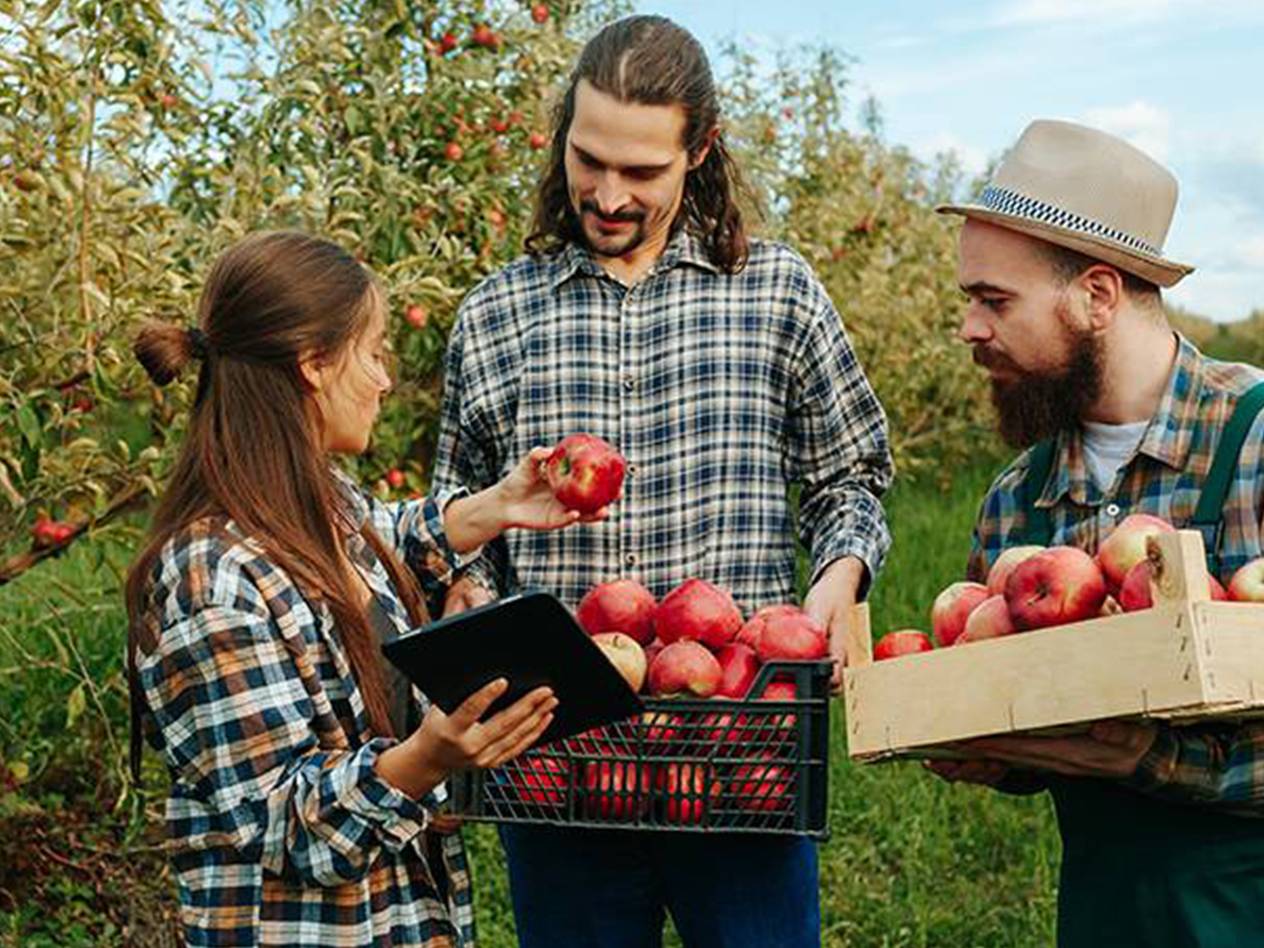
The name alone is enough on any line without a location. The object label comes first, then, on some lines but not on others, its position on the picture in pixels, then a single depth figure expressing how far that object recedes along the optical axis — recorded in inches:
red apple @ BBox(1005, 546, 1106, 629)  94.0
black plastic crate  97.9
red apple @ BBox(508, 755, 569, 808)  100.7
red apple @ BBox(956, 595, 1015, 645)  97.3
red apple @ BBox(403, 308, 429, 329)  192.4
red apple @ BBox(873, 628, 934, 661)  104.8
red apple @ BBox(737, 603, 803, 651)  109.5
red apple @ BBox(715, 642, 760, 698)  106.9
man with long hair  121.1
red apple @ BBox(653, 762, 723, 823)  98.0
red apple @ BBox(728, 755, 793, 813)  98.1
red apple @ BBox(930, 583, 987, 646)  102.9
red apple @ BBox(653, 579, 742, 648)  109.4
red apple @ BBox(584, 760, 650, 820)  99.0
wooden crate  84.7
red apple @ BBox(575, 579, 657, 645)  113.7
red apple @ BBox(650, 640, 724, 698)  105.6
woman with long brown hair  98.6
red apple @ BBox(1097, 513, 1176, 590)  94.3
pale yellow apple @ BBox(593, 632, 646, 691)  107.9
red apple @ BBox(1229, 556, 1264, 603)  91.9
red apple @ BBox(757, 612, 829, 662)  106.6
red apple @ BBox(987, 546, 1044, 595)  100.7
